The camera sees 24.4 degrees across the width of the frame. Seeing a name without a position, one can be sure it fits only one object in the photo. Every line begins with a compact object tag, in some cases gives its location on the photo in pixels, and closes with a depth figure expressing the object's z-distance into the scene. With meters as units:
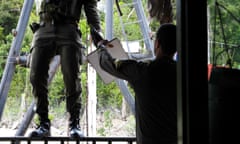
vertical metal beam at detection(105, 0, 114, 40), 5.20
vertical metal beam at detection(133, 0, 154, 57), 5.52
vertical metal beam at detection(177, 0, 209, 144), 1.54
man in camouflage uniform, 3.62
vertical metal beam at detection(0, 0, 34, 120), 4.86
